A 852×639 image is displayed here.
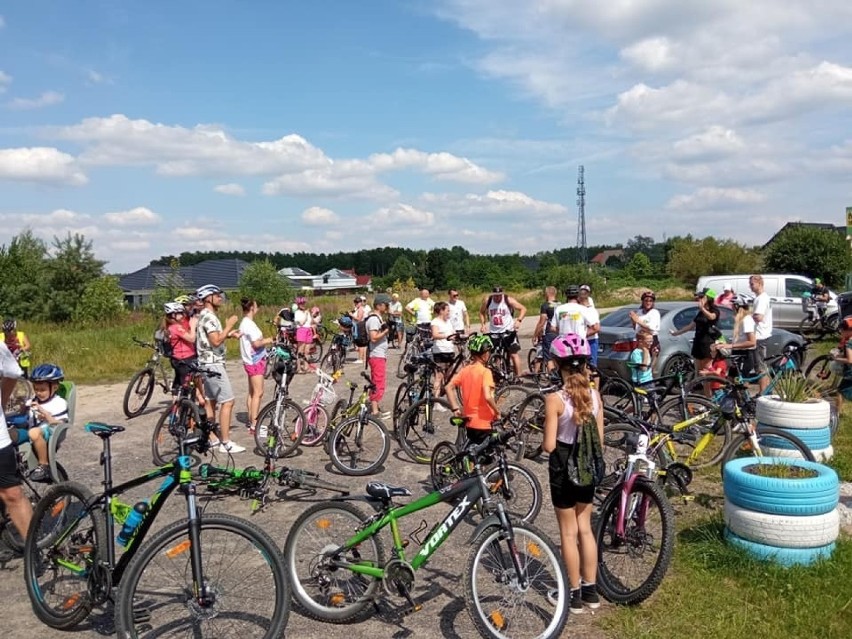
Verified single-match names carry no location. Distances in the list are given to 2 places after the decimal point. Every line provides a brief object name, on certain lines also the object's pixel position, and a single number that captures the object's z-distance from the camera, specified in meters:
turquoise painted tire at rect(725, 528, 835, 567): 4.49
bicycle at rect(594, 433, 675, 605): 4.27
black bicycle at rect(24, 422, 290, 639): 3.38
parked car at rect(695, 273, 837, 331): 19.11
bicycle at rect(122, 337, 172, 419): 10.80
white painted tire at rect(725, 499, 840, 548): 4.48
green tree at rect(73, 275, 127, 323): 28.86
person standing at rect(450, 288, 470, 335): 12.88
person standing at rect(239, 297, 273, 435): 8.22
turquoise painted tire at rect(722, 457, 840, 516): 4.46
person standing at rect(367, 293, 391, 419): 8.98
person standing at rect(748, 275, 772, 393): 9.77
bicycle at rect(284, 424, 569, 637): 3.72
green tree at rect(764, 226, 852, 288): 39.34
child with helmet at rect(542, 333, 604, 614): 4.01
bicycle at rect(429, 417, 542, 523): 5.14
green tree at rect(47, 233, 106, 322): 31.91
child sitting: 5.46
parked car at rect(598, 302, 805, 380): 10.86
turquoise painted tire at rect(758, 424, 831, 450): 6.16
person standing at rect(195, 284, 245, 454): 7.89
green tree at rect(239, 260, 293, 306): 41.62
